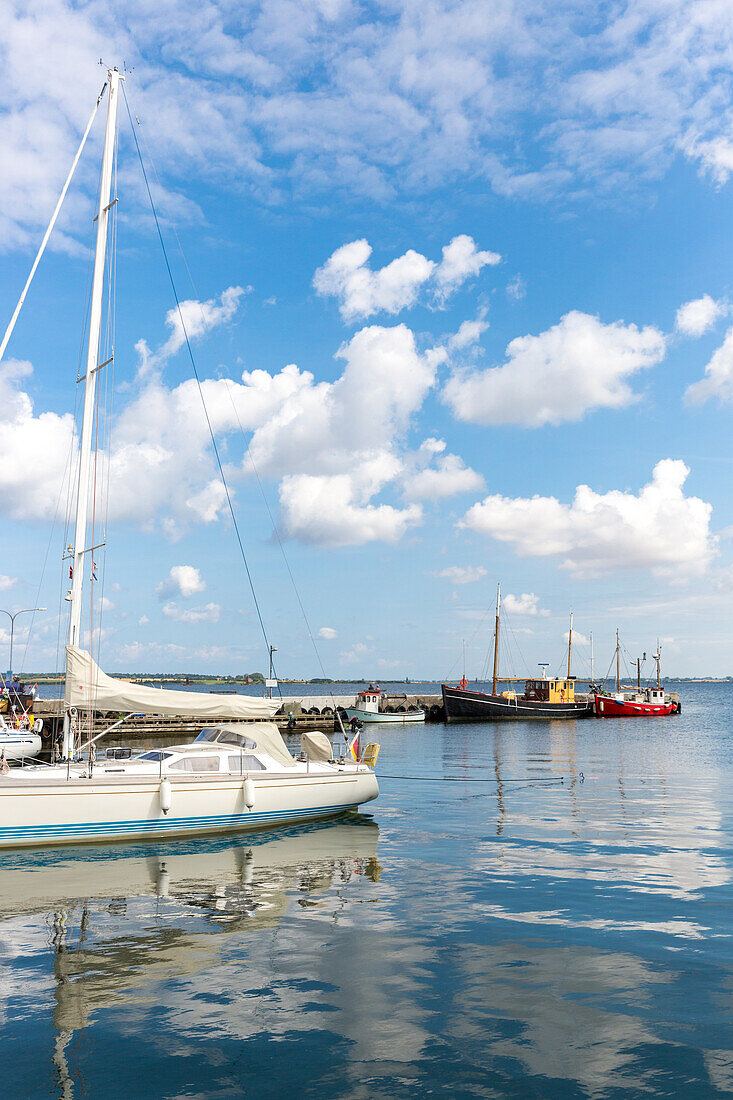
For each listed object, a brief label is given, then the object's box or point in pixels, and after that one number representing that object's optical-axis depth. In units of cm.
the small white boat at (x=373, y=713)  8188
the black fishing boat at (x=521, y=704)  9075
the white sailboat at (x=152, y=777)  1911
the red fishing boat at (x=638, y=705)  10194
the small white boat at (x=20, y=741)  4147
